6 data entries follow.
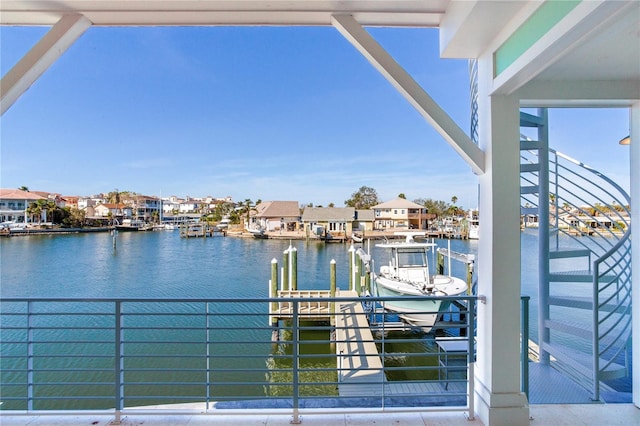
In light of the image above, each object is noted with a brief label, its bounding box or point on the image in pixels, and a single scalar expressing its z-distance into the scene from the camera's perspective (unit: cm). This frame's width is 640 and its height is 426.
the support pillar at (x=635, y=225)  201
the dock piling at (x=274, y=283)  790
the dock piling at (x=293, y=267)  879
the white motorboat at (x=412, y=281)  771
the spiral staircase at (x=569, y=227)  256
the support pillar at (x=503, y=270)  165
